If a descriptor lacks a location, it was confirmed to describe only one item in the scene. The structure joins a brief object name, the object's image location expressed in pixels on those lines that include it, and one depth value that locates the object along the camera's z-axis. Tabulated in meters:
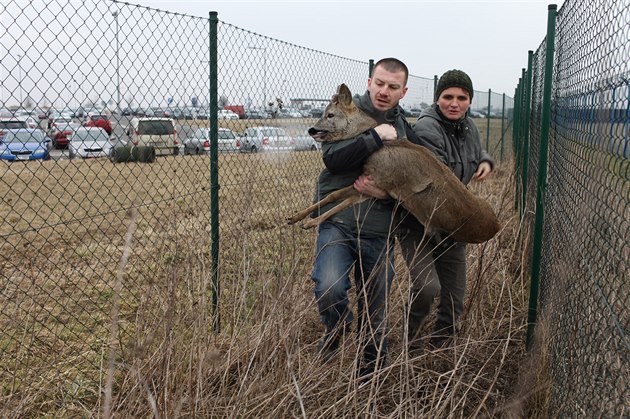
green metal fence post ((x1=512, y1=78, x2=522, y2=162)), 11.39
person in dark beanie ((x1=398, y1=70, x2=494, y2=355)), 3.93
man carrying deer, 3.54
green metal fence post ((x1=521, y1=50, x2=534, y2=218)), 7.67
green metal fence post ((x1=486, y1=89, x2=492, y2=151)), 18.32
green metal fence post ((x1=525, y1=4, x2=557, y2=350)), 4.23
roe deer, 3.78
